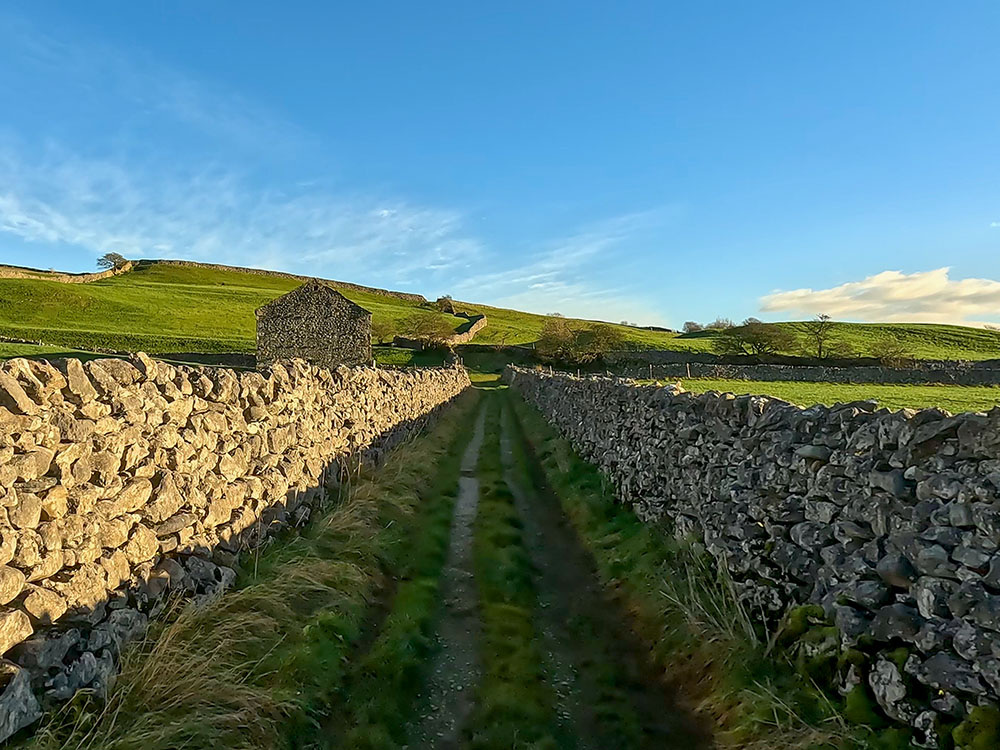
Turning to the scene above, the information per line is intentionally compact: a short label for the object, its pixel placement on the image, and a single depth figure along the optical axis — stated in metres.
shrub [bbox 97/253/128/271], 131.60
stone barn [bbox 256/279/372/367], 44.81
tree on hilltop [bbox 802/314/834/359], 66.38
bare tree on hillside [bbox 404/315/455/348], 77.25
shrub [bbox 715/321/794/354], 68.44
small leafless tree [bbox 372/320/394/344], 84.50
